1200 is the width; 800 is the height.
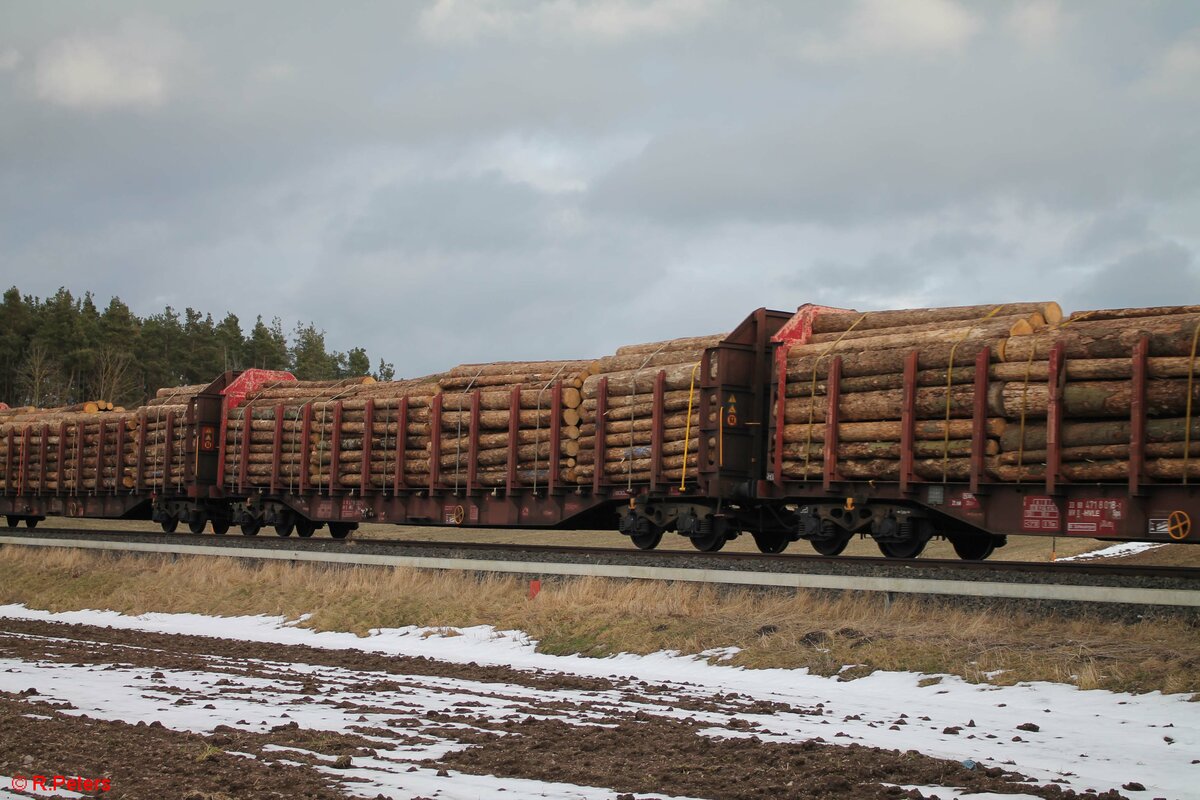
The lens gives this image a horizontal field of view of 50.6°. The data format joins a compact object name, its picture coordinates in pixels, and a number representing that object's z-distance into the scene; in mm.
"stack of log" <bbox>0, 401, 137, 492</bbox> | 30000
